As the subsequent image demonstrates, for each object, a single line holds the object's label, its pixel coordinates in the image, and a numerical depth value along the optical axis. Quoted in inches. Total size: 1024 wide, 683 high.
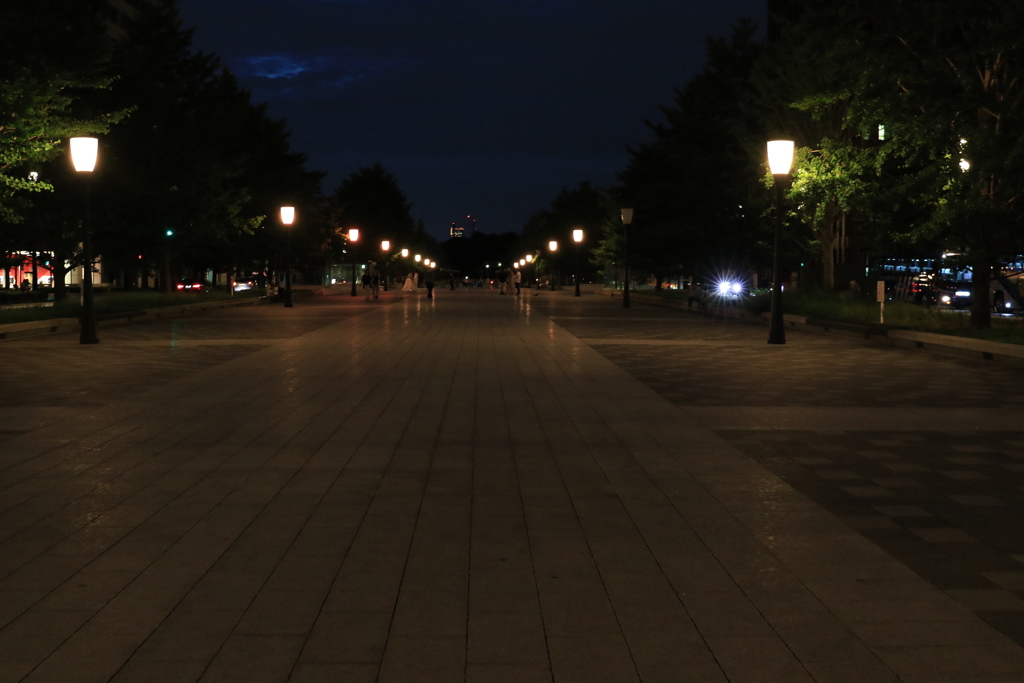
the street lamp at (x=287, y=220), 1729.8
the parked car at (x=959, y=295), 1509.2
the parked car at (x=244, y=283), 3402.6
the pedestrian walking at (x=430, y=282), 2257.6
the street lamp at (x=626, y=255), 1793.8
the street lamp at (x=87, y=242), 909.2
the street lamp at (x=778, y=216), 909.2
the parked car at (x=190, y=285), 2504.9
